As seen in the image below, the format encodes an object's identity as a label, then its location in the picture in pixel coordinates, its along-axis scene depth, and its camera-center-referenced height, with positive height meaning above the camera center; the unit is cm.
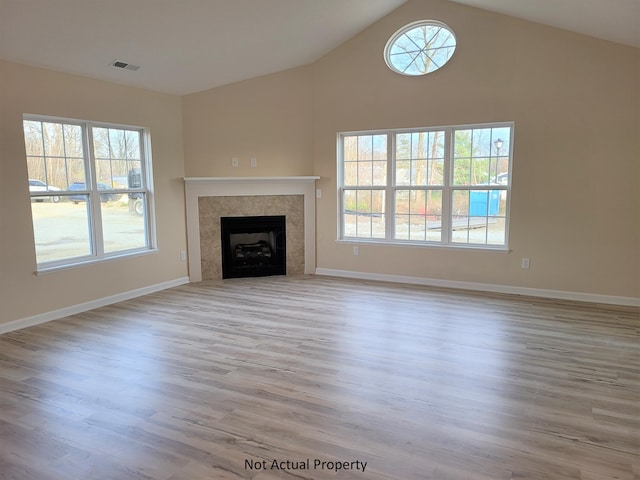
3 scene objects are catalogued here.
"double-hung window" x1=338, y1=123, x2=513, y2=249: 510 +10
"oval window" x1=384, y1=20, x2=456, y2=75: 508 +175
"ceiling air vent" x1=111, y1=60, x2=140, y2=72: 430 +133
